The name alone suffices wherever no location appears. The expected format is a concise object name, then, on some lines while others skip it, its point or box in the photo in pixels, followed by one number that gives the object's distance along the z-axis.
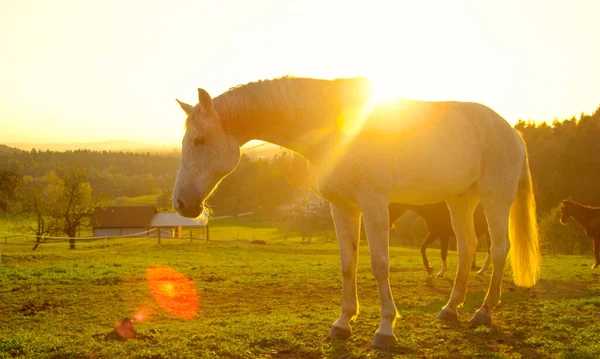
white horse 4.54
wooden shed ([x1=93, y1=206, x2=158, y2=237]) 58.66
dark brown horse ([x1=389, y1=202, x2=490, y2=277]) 12.73
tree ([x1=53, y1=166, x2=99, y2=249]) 43.19
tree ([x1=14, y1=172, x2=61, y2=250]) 41.72
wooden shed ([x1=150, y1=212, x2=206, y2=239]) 45.46
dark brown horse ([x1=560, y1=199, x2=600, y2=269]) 15.55
